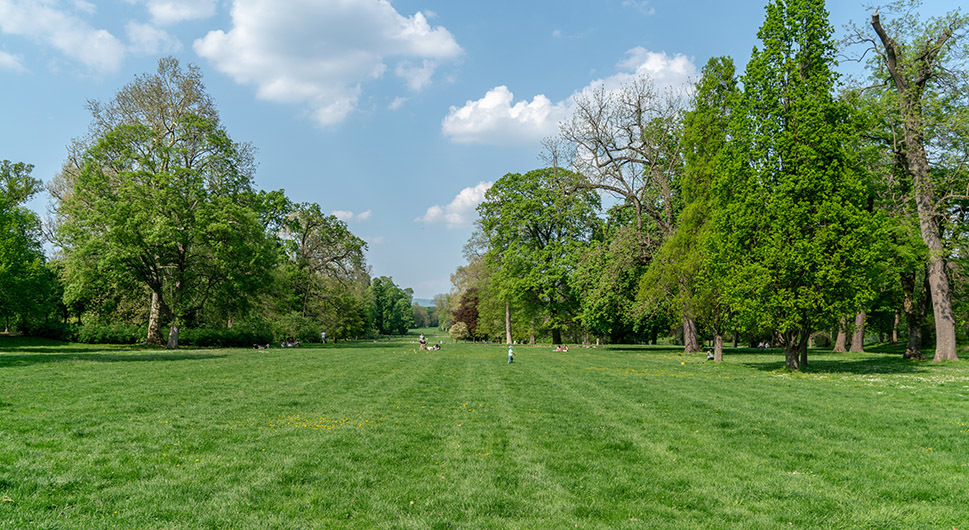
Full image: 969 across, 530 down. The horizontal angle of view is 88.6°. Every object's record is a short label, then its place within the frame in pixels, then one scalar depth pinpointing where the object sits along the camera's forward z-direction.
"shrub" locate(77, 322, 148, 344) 34.00
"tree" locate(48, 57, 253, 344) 33.56
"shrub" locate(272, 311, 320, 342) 44.81
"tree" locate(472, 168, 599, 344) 40.14
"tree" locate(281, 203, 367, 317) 50.41
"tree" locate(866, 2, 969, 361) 22.45
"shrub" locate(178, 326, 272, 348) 35.50
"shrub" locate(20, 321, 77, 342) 35.91
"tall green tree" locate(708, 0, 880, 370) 18.05
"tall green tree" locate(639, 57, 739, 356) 25.38
